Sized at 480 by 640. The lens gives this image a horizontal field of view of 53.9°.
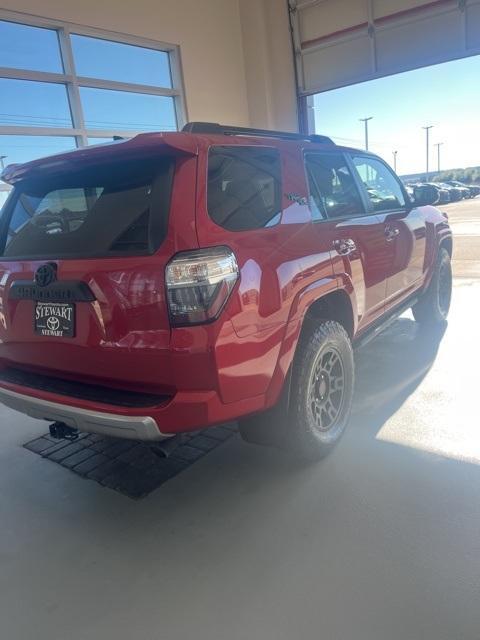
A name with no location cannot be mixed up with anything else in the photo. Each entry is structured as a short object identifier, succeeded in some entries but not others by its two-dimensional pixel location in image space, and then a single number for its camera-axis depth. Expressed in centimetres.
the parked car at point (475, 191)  3532
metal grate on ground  266
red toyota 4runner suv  187
